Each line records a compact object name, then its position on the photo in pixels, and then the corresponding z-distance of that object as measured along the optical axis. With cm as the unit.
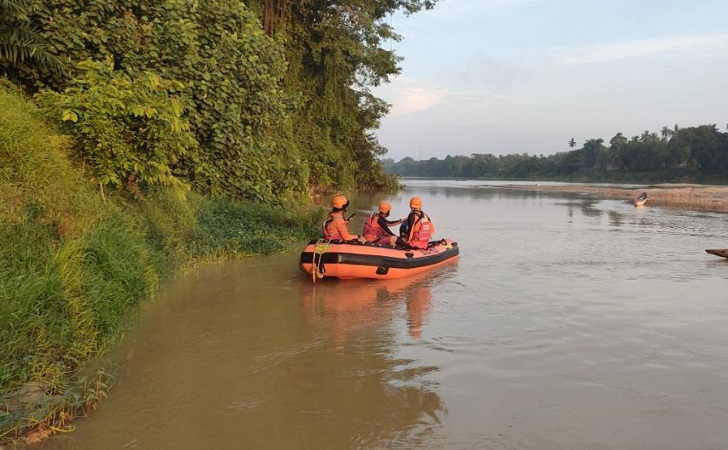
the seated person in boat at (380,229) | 1010
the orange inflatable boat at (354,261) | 864
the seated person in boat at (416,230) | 971
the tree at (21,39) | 749
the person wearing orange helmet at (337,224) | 920
